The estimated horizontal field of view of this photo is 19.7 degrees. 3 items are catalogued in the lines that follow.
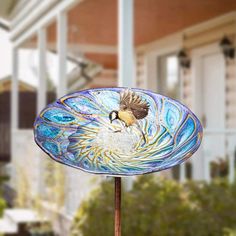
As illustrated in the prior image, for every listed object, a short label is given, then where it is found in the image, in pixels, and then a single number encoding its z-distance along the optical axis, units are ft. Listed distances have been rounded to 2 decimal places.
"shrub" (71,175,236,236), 19.07
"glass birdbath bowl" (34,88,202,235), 5.71
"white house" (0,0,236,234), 25.84
